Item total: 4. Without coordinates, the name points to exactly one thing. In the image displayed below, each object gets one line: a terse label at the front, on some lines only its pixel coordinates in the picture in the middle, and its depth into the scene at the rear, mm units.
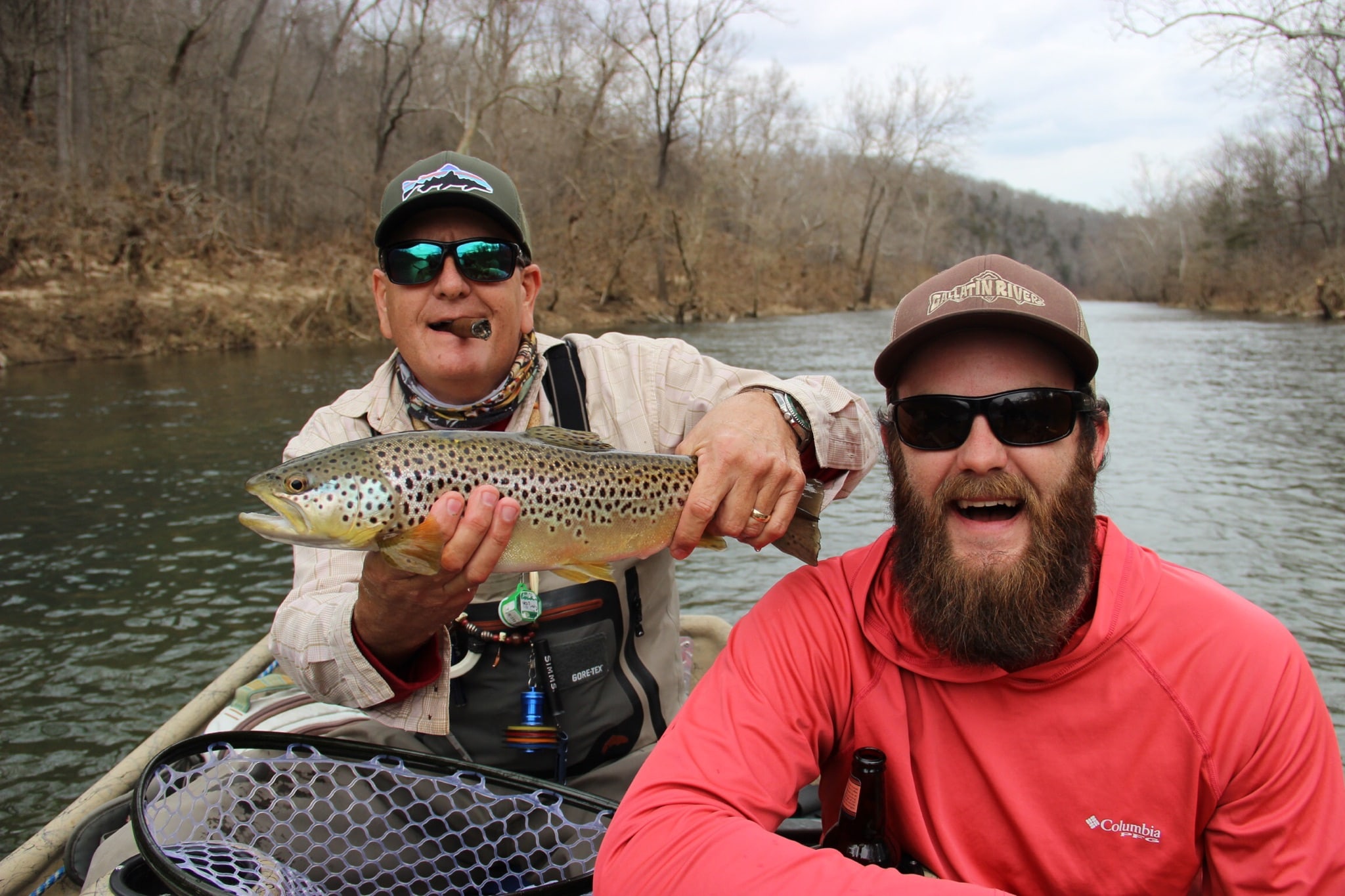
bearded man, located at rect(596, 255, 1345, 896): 1771
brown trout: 2172
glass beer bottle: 1970
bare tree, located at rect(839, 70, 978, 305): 50125
